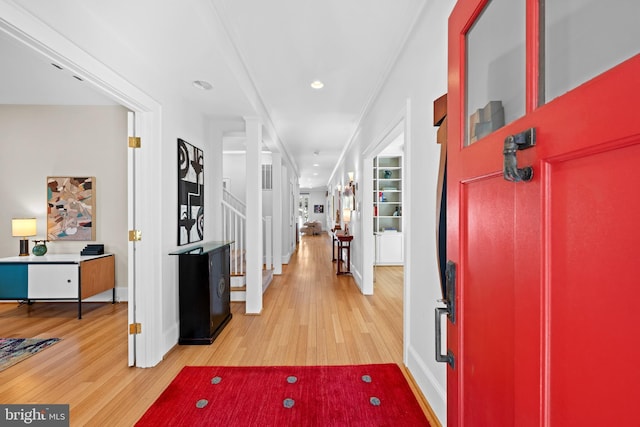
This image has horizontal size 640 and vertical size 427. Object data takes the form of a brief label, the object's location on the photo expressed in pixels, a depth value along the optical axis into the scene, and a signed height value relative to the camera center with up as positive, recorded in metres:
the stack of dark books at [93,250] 3.79 -0.48
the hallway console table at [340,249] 5.55 -0.73
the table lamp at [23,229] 3.66 -0.19
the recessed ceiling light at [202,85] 2.61 +1.22
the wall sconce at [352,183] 5.15 +0.63
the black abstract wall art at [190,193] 2.86 +0.22
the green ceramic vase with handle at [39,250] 3.59 -0.45
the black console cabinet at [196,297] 2.76 -0.81
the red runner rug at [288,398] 1.74 -1.26
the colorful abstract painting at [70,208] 3.94 +0.09
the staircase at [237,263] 4.04 -0.76
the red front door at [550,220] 0.46 -0.01
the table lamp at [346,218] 6.23 -0.09
